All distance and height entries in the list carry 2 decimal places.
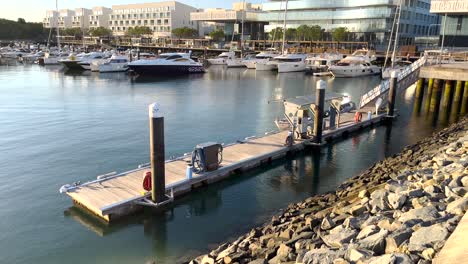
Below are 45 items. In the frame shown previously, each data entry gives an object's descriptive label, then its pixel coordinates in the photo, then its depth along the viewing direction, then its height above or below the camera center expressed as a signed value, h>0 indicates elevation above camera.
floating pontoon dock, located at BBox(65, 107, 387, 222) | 13.97 -5.35
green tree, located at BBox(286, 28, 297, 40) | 114.56 +3.45
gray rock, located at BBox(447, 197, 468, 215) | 8.96 -3.42
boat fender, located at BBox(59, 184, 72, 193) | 14.70 -5.36
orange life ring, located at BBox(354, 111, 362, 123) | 27.68 -4.64
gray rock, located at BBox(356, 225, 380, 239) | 8.69 -3.88
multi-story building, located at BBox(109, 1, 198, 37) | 156.50 +9.57
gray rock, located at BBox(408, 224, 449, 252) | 7.51 -3.48
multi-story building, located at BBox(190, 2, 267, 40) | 130.88 +7.46
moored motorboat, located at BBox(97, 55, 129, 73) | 72.12 -4.52
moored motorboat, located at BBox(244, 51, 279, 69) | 83.21 -3.05
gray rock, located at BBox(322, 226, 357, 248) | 8.74 -4.10
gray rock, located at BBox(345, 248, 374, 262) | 7.47 -3.77
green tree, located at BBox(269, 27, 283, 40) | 116.82 +3.41
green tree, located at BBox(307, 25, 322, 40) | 109.88 +3.56
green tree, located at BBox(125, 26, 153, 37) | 144.75 +3.20
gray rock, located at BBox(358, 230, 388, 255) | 7.95 -3.79
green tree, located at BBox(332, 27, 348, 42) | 104.56 +3.32
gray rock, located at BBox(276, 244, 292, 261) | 8.88 -4.52
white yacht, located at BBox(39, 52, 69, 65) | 86.75 -4.53
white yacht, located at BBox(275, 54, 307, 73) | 76.00 -3.22
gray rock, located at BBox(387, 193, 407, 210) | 10.57 -3.89
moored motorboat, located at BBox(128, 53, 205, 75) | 65.44 -3.97
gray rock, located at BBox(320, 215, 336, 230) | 9.98 -4.29
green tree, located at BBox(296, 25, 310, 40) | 110.56 +3.74
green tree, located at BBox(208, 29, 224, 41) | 130.50 +2.51
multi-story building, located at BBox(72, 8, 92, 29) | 189.62 +9.86
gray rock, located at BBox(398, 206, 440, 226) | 8.96 -3.67
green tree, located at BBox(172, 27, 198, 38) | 133.75 +3.11
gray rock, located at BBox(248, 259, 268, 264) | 8.97 -4.72
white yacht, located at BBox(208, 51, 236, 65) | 95.06 -3.64
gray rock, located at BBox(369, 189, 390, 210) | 10.64 -4.01
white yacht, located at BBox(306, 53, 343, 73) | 77.62 -2.85
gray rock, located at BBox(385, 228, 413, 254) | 7.80 -3.64
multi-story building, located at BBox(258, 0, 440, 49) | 105.50 +8.56
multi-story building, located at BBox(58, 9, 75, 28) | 198.12 +9.41
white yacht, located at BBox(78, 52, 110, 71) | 74.10 -3.79
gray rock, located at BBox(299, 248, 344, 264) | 7.79 -4.04
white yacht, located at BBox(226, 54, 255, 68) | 88.81 -4.15
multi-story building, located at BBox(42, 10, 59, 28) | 195.88 +7.78
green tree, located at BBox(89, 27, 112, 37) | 152.88 +2.52
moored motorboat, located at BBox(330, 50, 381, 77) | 66.94 -3.29
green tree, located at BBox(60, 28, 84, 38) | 167.62 +2.40
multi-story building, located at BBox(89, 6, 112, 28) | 184.75 +10.23
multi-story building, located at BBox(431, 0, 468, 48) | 67.38 +5.49
